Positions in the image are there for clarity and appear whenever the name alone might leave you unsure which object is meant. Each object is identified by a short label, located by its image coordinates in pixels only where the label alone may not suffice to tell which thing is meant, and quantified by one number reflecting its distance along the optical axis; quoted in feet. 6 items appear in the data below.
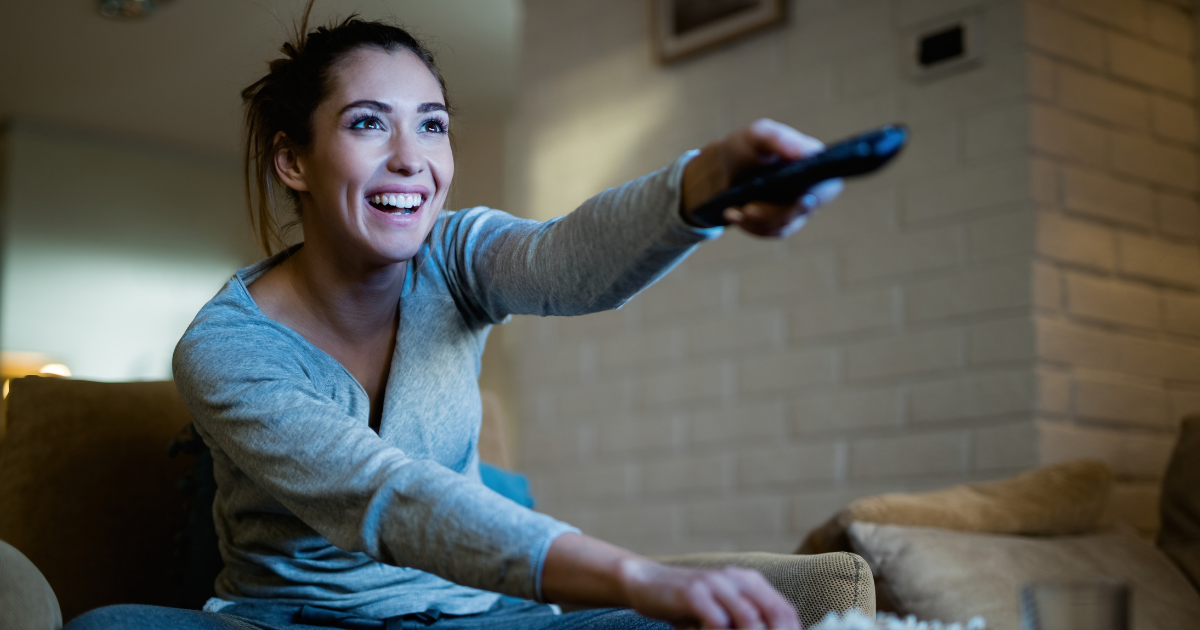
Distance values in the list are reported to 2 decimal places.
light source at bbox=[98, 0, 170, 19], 12.53
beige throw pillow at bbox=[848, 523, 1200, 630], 4.35
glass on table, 2.25
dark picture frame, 7.50
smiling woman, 2.69
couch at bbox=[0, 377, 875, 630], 4.53
